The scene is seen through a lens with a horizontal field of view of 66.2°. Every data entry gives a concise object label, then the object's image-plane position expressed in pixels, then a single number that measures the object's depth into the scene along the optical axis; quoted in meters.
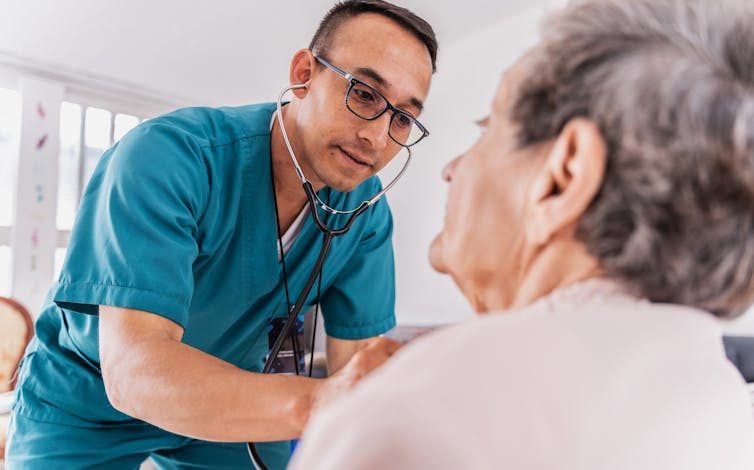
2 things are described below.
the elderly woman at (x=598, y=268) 0.36
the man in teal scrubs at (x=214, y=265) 0.76
